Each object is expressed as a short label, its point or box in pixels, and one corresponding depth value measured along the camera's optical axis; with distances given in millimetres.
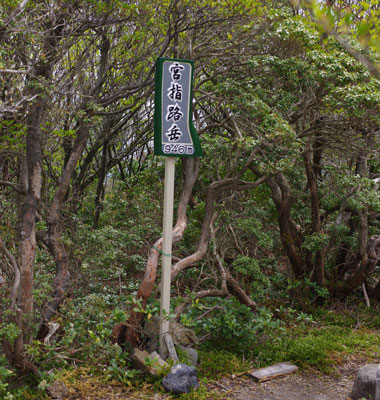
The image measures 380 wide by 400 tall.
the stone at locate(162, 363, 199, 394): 5320
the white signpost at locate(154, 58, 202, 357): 5789
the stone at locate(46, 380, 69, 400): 5039
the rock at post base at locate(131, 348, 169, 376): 5504
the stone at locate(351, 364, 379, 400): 5508
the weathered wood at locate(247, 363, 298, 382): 6094
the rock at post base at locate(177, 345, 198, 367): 5949
